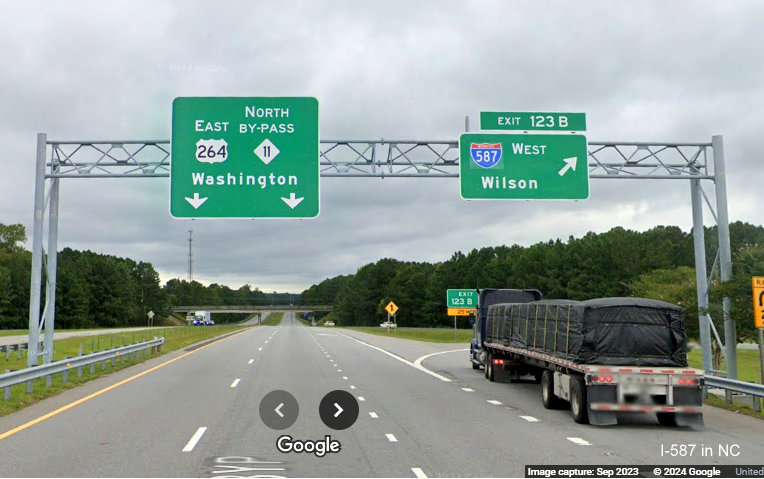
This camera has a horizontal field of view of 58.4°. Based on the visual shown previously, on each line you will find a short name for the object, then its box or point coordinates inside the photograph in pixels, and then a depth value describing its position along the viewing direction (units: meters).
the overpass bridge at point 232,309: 173.90
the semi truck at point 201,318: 135.14
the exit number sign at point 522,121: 18.92
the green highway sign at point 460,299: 52.25
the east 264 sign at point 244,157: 18.30
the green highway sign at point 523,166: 18.70
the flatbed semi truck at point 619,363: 12.12
